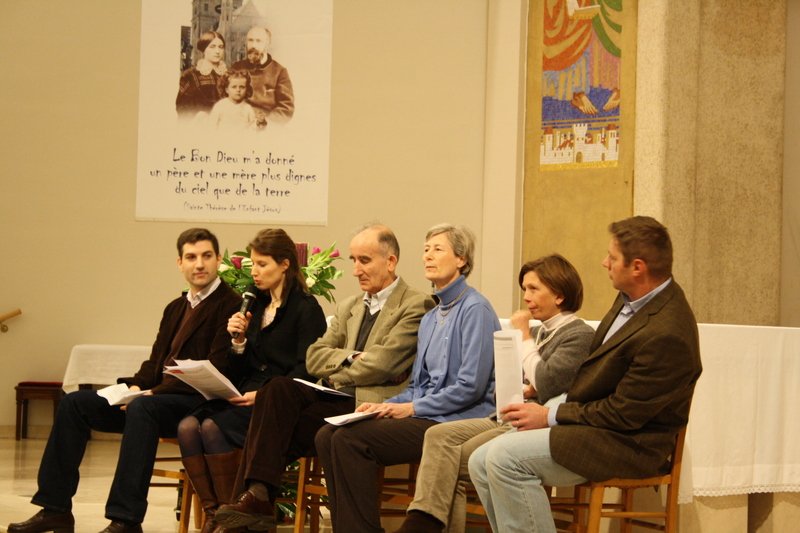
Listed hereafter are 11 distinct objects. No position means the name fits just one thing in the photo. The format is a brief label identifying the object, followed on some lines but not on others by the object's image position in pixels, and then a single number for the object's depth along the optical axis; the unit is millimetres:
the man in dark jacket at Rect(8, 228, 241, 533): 7444
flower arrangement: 8947
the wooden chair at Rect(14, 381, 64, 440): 13819
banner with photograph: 14125
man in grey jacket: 7036
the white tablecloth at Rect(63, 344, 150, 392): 13649
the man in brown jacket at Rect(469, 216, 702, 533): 5634
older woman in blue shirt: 6556
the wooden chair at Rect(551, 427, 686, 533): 5841
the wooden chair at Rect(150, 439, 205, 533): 7968
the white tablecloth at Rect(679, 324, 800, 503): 6937
